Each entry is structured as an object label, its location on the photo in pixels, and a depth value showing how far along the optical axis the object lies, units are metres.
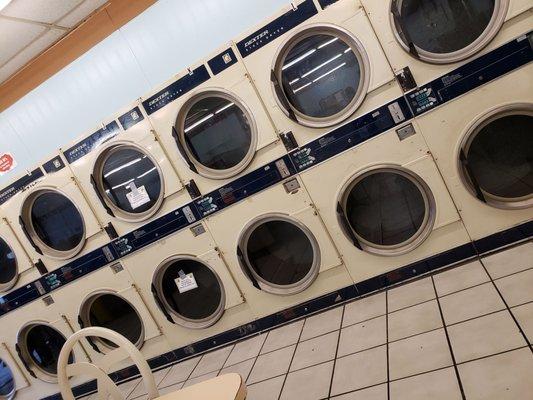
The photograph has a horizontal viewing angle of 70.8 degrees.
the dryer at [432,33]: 2.70
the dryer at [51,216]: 3.84
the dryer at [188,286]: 3.62
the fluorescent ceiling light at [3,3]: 2.94
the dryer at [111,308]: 3.92
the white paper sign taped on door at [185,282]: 3.81
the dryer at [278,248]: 3.30
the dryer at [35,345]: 4.22
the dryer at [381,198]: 2.98
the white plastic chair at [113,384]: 1.24
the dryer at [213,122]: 3.21
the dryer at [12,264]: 4.16
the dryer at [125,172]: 3.52
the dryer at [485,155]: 2.79
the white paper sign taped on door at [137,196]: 3.70
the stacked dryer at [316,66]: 2.89
